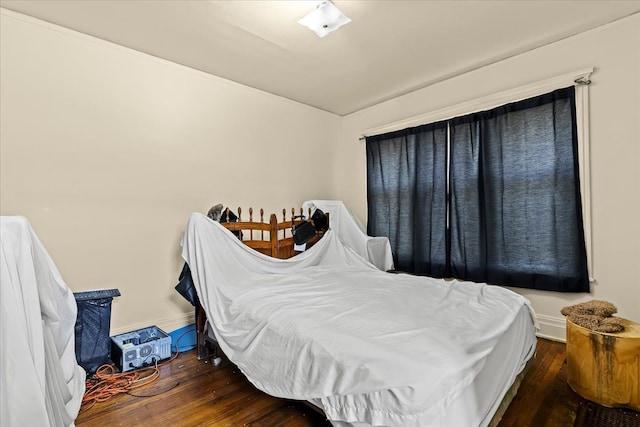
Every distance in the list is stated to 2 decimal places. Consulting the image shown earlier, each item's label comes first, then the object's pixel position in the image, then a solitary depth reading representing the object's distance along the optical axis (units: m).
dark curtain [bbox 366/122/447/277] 3.60
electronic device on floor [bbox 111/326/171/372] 2.43
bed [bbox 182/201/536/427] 1.29
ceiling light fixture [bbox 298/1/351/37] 2.23
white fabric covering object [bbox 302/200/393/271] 3.58
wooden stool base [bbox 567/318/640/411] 1.87
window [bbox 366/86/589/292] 2.79
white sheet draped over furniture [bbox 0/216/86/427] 1.17
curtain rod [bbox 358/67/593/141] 2.72
